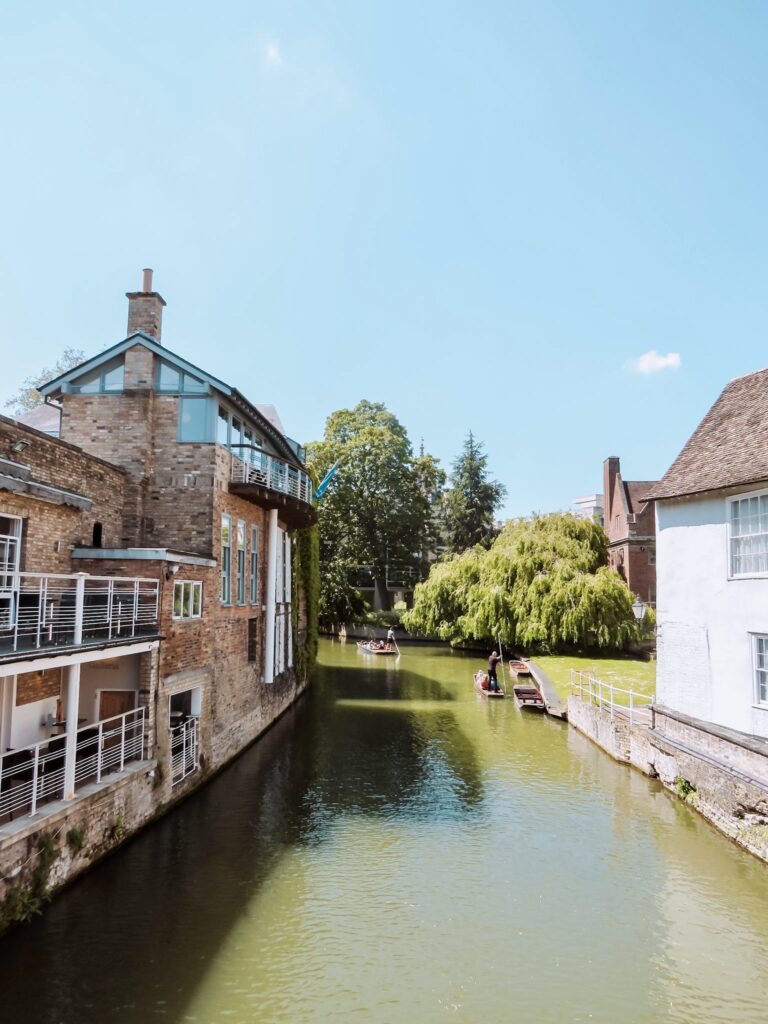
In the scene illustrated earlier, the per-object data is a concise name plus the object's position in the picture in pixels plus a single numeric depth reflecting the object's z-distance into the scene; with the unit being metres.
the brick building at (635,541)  40.53
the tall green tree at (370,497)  50.97
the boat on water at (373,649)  40.38
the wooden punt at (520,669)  31.88
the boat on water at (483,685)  27.06
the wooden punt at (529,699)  24.02
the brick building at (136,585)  10.36
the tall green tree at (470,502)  54.50
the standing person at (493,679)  27.15
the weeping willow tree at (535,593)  31.91
